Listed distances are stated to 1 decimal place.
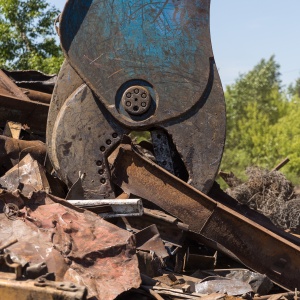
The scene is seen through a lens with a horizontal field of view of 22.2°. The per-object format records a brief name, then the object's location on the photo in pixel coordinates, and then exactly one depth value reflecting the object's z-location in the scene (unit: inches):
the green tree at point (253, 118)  1441.9
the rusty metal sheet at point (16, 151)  245.8
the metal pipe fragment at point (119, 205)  210.5
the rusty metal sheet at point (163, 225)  217.3
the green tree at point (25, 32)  772.6
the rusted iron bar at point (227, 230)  219.3
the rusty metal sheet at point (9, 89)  282.5
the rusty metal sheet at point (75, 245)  171.8
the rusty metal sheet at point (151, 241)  208.2
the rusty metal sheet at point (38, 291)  151.4
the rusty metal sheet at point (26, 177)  224.5
